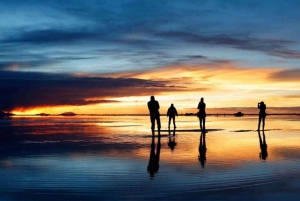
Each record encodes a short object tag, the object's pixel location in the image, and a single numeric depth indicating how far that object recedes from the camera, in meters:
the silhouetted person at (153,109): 23.77
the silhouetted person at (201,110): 27.25
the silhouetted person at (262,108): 28.89
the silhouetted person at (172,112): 29.47
